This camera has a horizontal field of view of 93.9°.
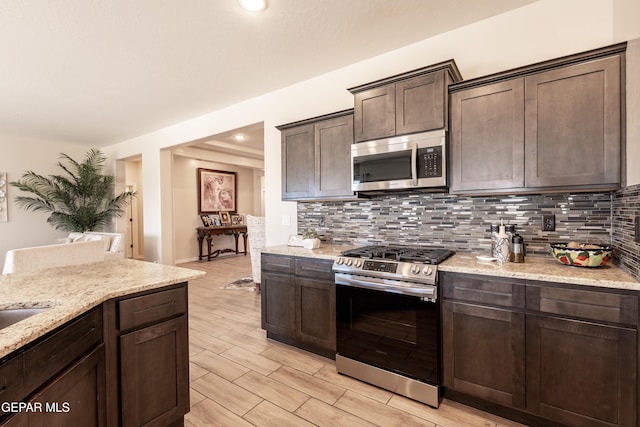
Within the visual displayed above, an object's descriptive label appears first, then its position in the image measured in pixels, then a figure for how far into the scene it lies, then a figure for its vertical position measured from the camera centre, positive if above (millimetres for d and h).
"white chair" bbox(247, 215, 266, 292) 4504 -437
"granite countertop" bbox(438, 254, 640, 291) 1507 -362
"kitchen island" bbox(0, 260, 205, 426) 960 -554
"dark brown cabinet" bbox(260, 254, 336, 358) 2465 -810
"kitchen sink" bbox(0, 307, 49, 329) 1261 -432
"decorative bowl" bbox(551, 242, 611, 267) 1718 -276
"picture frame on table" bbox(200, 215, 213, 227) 7379 -252
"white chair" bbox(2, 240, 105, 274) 2037 -324
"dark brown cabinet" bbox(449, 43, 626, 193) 1719 +515
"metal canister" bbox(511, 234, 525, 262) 1944 -261
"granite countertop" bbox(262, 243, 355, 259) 2484 -368
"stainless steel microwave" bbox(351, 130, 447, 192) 2184 +365
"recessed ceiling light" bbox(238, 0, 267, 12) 2100 +1468
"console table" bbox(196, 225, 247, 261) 7059 -550
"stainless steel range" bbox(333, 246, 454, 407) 1946 -777
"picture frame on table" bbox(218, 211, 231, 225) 7684 -192
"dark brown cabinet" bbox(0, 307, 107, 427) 927 -597
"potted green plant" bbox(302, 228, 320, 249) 2792 -283
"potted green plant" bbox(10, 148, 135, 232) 5793 +314
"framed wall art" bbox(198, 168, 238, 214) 7375 +514
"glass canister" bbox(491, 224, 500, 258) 2031 -217
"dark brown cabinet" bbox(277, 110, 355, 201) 2711 +504
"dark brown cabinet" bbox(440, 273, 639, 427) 1497 -792
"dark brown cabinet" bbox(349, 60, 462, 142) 2166 +824
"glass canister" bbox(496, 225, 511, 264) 1960 -266
